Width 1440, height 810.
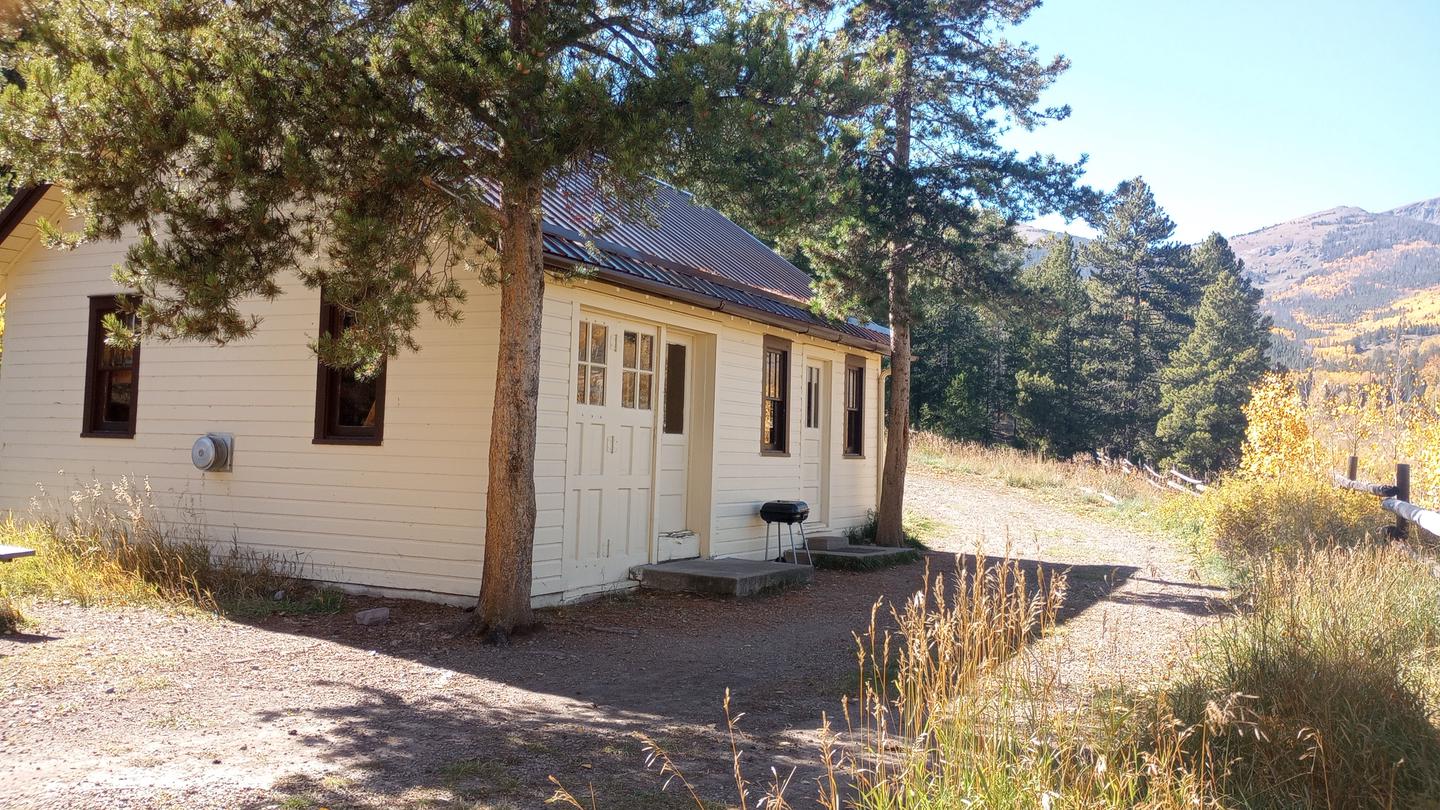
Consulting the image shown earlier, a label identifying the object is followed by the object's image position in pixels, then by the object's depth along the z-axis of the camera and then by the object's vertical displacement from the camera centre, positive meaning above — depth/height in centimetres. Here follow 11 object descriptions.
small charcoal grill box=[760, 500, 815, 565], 1152 -66
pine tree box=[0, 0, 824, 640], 594 +199
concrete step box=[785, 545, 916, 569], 1263 -127
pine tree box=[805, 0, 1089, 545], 1310 +388
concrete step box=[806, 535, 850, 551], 1328 -115
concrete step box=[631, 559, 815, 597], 964 -121
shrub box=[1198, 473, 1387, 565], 1162 -56
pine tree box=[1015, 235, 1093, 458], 4584 +382
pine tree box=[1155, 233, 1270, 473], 4078 +353
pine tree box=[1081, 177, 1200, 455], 4625 +732
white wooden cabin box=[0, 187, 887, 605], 874 +21
